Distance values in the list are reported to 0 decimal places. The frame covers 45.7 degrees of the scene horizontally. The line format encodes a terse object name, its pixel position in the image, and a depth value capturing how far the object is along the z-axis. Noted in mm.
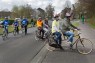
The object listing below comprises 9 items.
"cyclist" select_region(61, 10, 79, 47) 5375
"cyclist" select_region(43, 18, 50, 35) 8451
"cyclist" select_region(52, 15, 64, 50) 5512
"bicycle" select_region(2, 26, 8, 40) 9032
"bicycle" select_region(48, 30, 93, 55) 5070
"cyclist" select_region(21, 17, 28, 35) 11841
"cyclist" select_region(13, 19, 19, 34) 11546
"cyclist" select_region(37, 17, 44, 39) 8836
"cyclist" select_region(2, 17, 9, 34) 9499
